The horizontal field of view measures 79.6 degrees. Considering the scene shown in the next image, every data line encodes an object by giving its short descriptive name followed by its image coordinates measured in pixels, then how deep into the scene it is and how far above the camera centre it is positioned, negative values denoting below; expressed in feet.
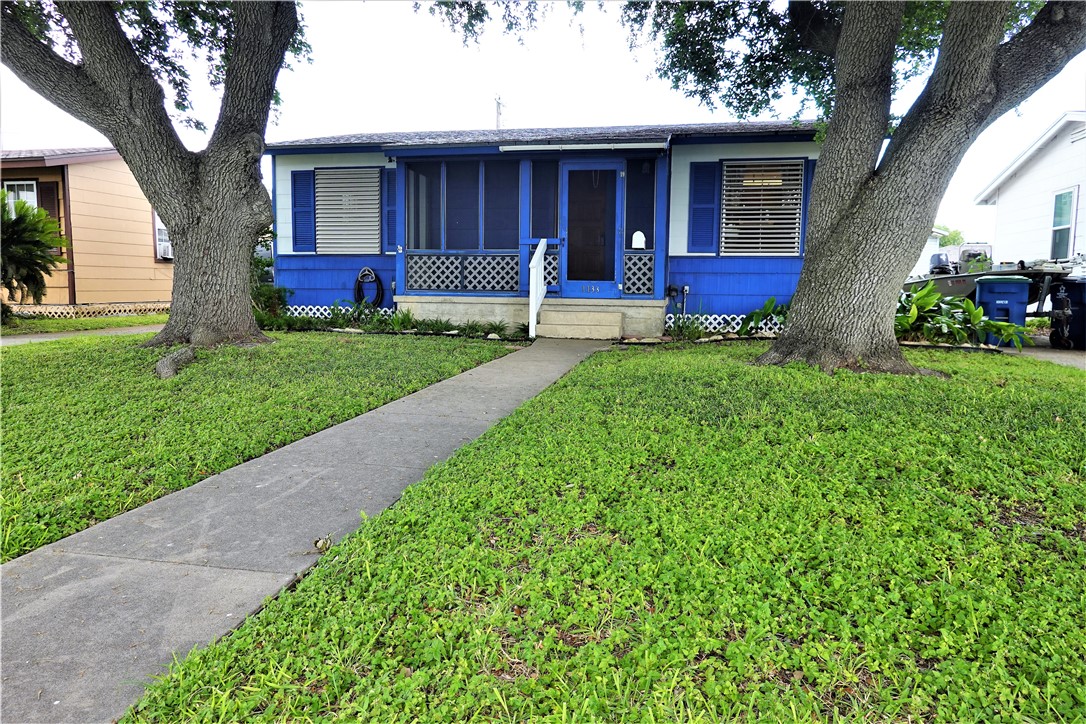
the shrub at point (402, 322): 36.86 -2.01
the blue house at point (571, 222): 35.96 +3.95
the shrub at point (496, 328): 36.20 -2.26
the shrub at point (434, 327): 36.50 -2.23
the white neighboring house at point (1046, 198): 44.90 +7.30
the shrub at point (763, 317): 35.09 -1.39
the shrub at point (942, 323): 29.96 -1.39
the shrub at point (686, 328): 34.86 -2.08
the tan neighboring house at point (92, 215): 47.65 +5.20
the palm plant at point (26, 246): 36.65 +2.07
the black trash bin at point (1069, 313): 32.40 -0.90
